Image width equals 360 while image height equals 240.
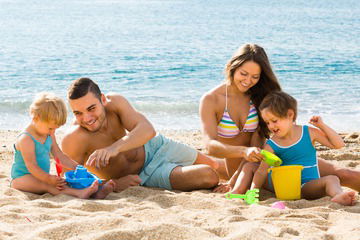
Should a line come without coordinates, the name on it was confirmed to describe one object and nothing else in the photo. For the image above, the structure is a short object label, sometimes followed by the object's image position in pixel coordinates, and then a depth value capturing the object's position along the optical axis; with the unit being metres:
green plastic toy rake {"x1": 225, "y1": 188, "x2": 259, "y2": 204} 3.71
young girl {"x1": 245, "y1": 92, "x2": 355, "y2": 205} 3.91
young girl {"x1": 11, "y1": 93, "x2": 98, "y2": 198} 3.84
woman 4.12
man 4.03
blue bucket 3.91
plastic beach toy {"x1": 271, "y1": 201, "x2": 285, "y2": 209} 3.59
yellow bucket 3.77
